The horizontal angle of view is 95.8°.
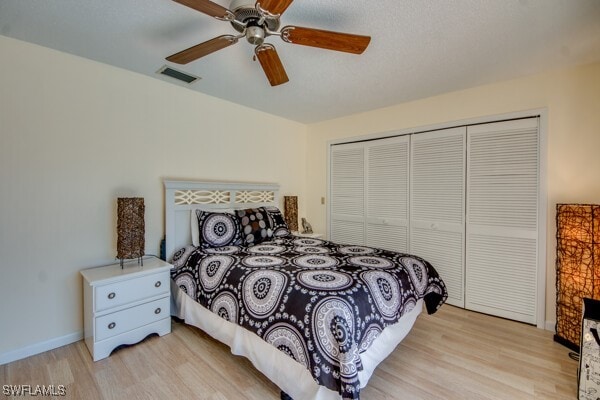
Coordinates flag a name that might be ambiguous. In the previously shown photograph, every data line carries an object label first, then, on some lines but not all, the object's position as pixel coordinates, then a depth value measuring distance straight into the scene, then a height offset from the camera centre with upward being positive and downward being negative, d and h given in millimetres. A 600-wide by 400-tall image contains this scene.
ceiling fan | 1329 +916
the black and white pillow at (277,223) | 3184 -313
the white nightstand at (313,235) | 3863 -545
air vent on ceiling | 2504 +1171
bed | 1470 -654
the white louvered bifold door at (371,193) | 3430 +64
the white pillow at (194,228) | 2801 -330
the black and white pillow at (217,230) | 2715 -342
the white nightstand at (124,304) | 2021 -869
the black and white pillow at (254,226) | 2913 -321
